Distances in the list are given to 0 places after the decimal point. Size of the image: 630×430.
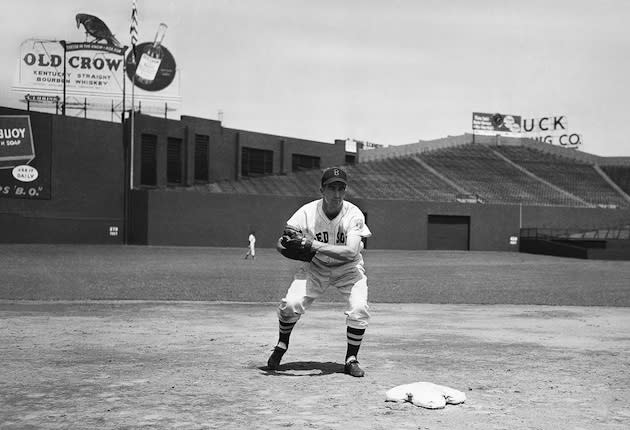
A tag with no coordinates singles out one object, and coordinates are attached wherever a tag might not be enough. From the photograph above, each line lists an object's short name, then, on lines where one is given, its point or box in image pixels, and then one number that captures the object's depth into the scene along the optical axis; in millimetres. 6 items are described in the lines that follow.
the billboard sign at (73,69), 50969
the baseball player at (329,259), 7602
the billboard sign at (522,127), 82438
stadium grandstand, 59750
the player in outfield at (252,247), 37441
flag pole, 50938
